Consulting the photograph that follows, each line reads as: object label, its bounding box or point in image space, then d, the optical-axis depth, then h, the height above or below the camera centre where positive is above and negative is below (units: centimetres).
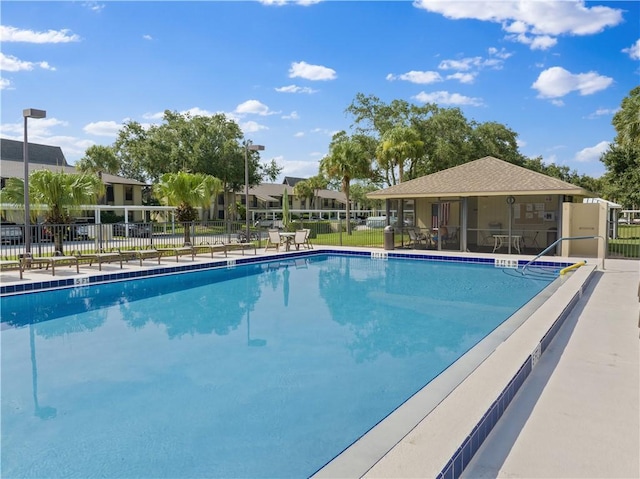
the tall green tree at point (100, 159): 4216 +574
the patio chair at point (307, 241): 1973 -97
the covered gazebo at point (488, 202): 1712 +78
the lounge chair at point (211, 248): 1722 -114
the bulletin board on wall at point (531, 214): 1908 +24
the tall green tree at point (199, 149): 3791 +607
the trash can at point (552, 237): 1794 -70
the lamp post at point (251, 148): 1827 +290
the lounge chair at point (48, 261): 1227 -118
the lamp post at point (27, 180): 1195 +108
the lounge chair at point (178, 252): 1576 -119
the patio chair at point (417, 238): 1964 -83
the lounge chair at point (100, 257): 1324 -115
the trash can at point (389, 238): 1883 -78
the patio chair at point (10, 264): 1191 -120
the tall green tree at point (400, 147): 2892 +469
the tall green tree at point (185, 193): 1964 +115
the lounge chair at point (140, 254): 1407 -113
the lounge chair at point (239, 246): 1789 -108
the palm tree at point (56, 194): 1480 +85
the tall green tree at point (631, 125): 2038 +446
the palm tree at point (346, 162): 2962 +383
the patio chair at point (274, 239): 1909 -85
